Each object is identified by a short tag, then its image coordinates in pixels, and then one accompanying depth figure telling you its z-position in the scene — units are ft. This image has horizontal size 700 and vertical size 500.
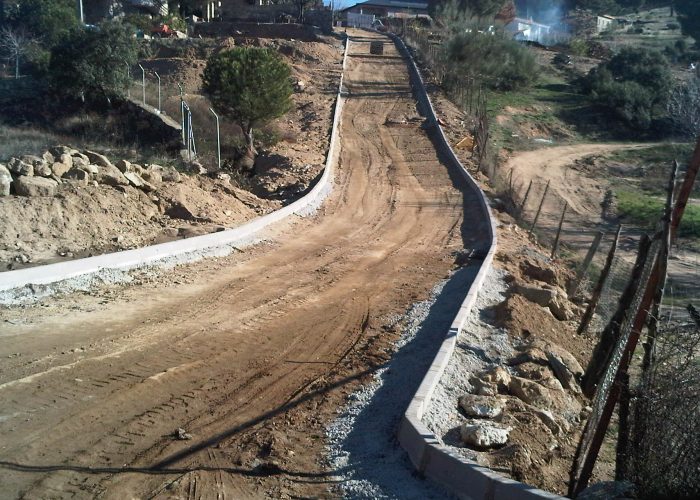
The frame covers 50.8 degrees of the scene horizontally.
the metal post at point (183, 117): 67.32
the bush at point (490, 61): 133.49
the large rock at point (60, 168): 43.96
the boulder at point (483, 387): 23.84
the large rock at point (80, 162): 45.73
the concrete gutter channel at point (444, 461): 16.51
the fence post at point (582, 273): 40.70
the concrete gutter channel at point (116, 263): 31.30
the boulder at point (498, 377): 24.89
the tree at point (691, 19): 208.85
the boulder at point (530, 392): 24.68
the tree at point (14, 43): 139.95
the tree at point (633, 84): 138.62
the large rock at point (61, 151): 46.42
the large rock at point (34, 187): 40.11
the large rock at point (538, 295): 36.19
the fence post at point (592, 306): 34.71
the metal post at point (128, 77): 99.36
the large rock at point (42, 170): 42.55
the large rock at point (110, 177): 45.52
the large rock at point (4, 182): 39.34
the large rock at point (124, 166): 47.93
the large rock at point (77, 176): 44.21
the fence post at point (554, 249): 49.53
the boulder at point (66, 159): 45.14
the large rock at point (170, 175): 50.64
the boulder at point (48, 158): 44.42
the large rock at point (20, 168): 41.27
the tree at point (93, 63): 97.91
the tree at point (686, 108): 94.18
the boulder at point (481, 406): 22.20
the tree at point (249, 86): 74.54
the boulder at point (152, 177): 48.80
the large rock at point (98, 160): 47.67
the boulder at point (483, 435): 19.92
